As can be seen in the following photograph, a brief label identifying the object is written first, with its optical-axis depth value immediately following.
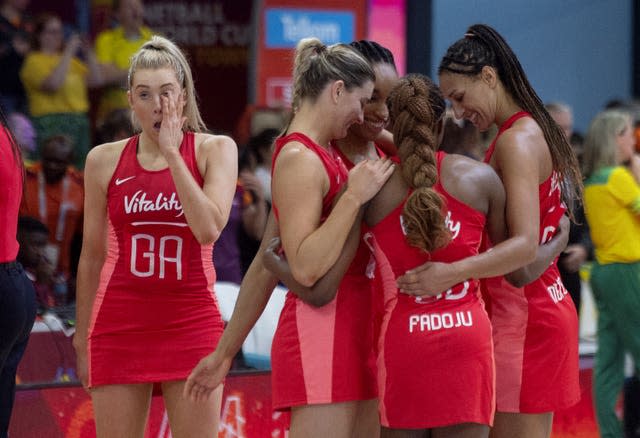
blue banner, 21.11
